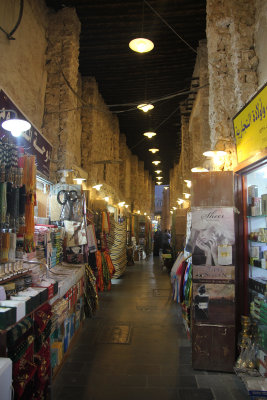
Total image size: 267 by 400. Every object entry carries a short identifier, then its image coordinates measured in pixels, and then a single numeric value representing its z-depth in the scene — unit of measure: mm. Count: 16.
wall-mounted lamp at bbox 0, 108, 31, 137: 2898
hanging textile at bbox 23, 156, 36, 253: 3047
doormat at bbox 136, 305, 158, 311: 6117
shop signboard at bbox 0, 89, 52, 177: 3773
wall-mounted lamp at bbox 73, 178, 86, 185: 6675
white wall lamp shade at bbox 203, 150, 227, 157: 4414
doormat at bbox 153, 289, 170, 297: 7440
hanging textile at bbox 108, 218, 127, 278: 9289
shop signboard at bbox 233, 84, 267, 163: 3248
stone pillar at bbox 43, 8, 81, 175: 6613
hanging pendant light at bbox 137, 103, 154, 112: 8556
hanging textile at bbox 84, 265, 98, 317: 5281
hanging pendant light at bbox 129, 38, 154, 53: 5543
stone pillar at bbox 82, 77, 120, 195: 8945
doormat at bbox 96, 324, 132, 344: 4391
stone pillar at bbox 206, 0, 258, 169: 4477
